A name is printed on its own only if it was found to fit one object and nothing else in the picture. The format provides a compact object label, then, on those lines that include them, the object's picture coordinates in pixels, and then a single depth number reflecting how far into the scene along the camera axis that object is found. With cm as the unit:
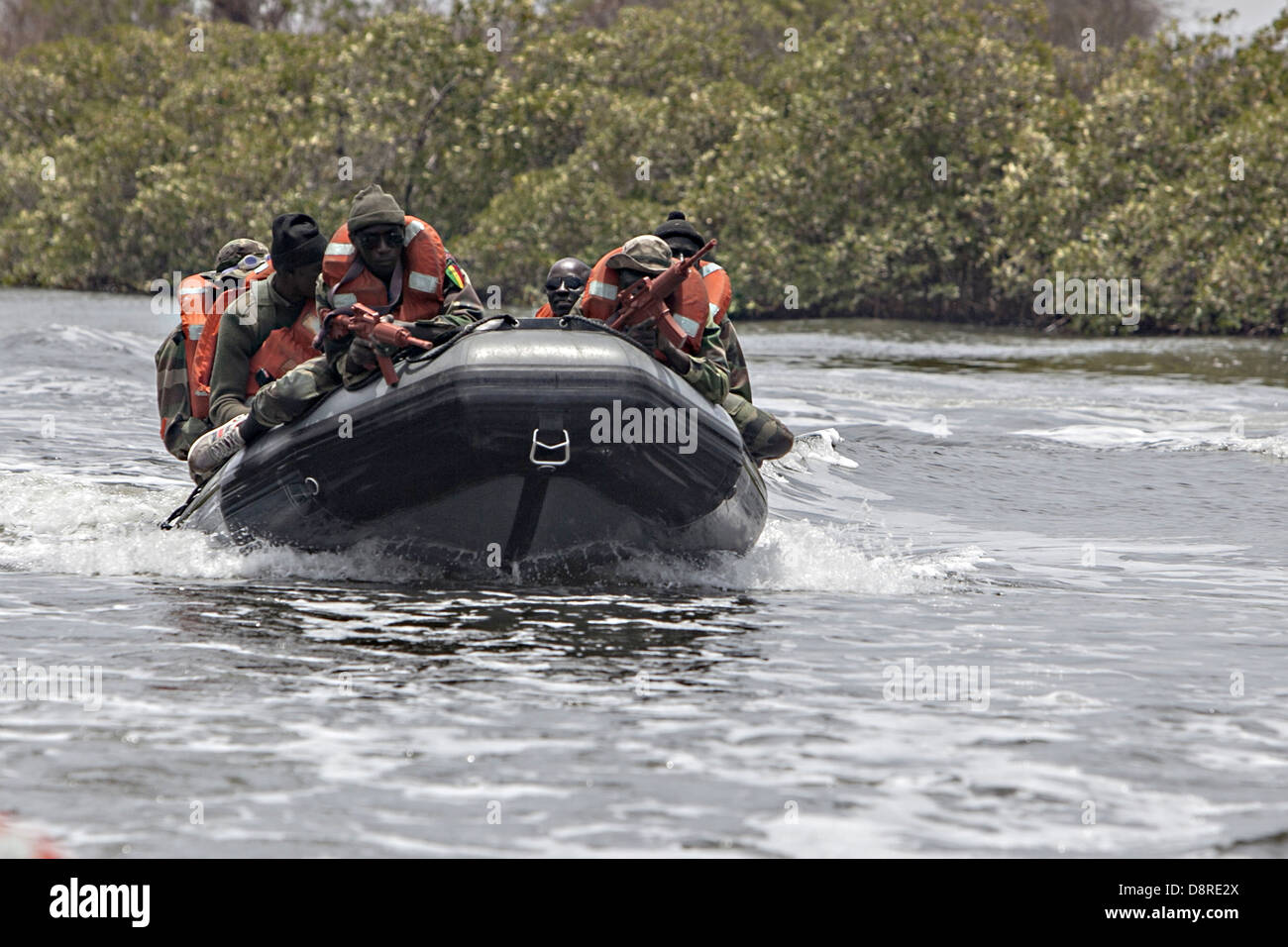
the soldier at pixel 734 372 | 1481
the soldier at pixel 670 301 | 1320
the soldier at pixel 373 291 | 1293
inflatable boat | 1209
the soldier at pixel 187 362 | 1521
